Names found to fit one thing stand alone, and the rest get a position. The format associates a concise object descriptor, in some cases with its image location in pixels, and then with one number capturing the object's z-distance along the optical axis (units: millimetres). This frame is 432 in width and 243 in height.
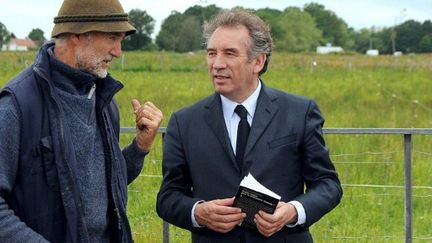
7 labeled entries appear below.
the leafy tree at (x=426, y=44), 49406
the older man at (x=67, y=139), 2705
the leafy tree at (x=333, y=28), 88000
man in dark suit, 3268
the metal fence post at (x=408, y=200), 5152
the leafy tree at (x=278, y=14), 45619
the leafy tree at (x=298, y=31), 56928
